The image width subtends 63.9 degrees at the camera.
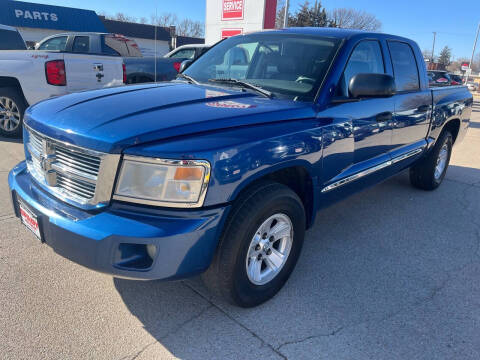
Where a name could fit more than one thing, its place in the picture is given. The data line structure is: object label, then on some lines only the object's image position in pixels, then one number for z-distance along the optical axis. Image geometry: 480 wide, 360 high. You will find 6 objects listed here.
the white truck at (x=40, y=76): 5.90
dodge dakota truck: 1.93
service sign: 12.00
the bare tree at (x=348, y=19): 39.93
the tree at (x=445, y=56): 77.25
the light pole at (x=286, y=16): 13.63
